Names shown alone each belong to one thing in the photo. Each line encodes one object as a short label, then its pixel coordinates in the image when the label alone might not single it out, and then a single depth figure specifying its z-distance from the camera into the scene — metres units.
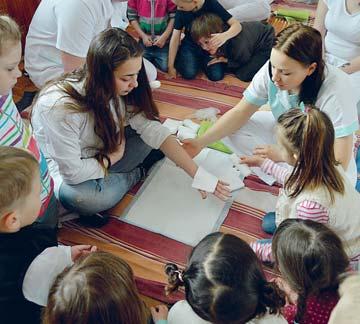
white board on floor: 1.60
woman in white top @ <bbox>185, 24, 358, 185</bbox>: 1.39
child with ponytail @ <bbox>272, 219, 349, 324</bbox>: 1.04
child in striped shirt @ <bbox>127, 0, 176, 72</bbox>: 2.31
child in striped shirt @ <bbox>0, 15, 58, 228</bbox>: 1.19
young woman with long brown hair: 1.36
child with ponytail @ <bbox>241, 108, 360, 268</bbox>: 1.20
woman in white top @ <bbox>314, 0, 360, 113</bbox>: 1.88
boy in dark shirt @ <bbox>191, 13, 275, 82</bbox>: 2.25
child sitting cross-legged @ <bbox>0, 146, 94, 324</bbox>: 0.97
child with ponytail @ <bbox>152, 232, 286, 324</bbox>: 0.97
